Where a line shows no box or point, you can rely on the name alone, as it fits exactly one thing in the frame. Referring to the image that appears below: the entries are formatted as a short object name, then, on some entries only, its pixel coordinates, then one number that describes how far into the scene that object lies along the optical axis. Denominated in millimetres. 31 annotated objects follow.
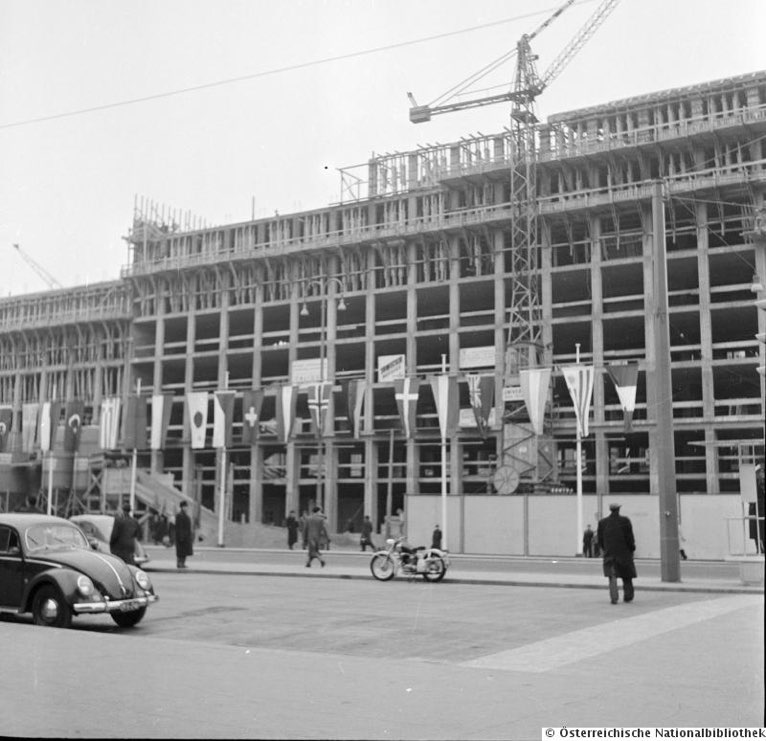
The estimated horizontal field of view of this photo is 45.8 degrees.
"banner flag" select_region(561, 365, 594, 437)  38969
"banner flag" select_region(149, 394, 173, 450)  51750
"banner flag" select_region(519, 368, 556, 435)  42938
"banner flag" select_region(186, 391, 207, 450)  52062
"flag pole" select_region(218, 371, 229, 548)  49794
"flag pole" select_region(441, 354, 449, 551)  36594
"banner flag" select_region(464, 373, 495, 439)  45281
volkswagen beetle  12828
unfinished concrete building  49750
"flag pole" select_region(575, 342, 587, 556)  34656
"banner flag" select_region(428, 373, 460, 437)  43219
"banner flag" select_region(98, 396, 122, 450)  46625
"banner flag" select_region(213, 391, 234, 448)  49844
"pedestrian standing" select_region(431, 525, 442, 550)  32434
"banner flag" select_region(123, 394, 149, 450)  52441
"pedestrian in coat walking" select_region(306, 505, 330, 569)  26812
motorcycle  21891
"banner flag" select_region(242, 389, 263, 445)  52500
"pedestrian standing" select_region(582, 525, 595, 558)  34353
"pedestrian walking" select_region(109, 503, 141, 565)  18391
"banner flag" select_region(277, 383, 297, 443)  51281
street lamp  67181
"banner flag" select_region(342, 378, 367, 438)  48812
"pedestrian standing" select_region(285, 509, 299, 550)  43094
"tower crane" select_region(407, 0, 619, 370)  57062
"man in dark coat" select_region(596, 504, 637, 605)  16406
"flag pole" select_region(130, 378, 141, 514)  50406
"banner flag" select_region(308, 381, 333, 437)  49719
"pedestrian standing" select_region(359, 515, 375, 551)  40091
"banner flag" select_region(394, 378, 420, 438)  45594
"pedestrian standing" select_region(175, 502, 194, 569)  25406
